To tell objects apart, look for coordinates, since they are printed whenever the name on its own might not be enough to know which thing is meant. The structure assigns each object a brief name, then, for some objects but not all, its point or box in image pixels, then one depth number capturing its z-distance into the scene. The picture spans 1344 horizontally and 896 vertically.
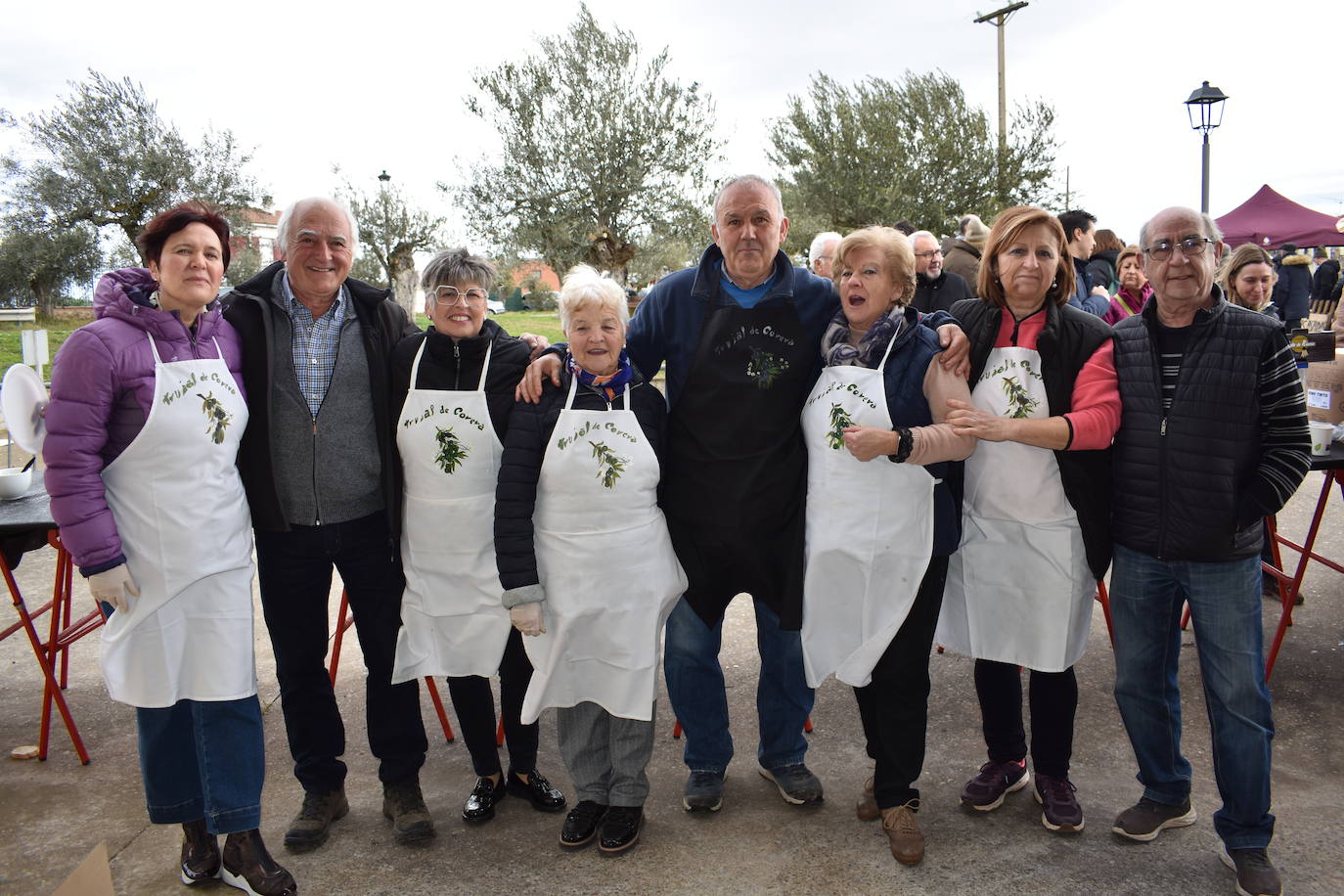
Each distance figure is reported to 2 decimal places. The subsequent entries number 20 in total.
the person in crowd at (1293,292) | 9.28
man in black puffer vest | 2.24
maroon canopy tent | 13.55
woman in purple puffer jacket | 2.23
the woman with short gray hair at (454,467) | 2.57
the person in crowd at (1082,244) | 4.35
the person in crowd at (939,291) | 4.46
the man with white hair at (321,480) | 2.54
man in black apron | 2.58
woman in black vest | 2.42
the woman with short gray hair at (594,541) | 2.48
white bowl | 3.32
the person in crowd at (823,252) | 4.99
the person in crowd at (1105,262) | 6.28
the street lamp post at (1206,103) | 9.88
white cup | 3.25
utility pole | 16.51
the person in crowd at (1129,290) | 4.59
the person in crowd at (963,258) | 5.01
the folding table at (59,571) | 3.03
